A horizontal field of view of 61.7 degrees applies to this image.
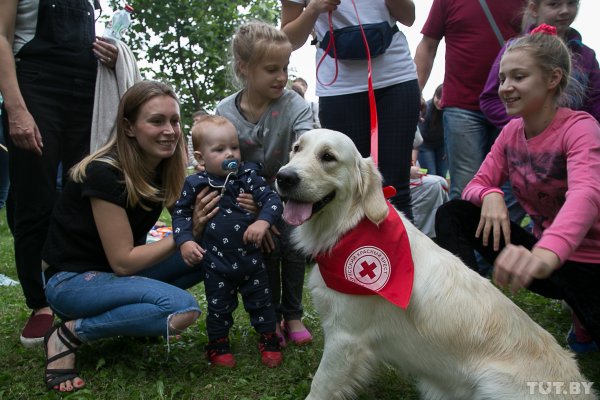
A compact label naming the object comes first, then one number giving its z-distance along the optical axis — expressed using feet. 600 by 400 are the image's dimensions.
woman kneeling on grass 8.18
